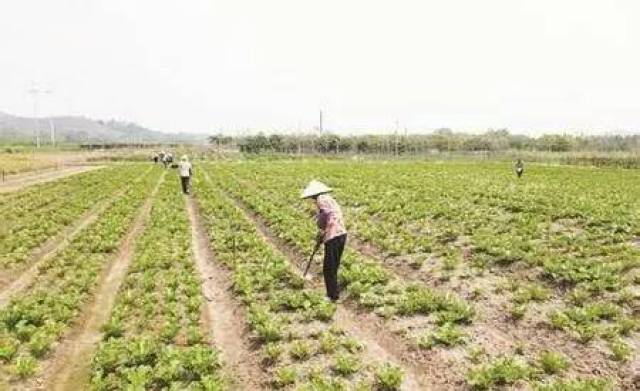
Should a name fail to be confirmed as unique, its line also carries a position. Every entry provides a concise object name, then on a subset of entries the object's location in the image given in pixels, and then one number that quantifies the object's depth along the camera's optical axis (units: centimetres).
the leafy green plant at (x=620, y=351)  874
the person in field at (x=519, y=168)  4144
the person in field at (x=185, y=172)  3284
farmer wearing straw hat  1170
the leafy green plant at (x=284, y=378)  859
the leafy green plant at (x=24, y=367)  907
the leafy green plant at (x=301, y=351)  946
